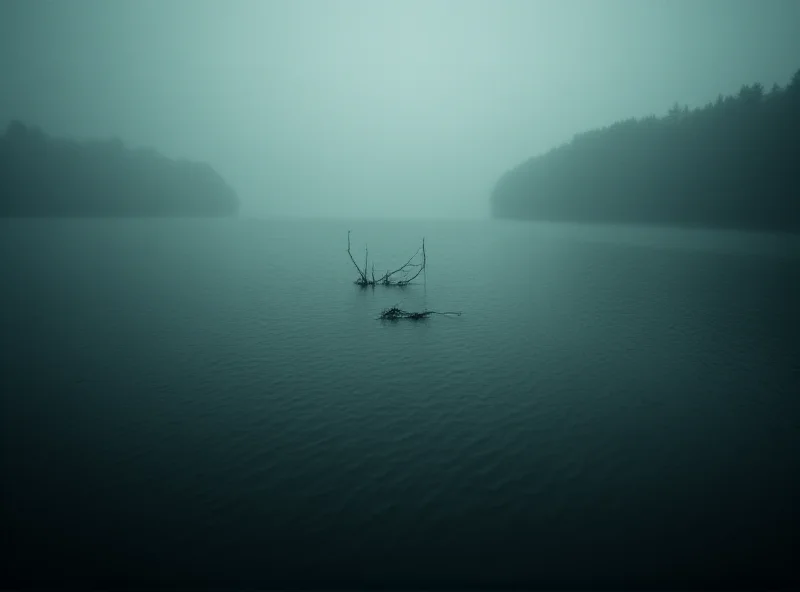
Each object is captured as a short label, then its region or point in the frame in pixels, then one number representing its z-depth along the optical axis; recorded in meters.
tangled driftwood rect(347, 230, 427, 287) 44.00
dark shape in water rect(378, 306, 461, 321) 31.29
